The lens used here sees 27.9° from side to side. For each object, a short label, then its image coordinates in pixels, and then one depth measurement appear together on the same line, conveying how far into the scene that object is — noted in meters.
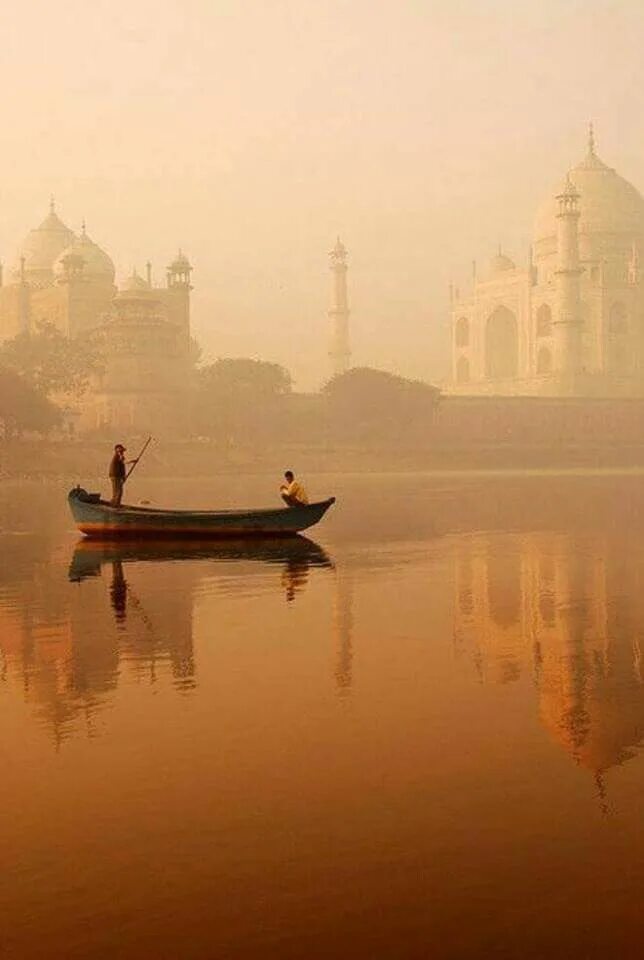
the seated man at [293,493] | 20.50
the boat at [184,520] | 19.73
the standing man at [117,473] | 21.23
